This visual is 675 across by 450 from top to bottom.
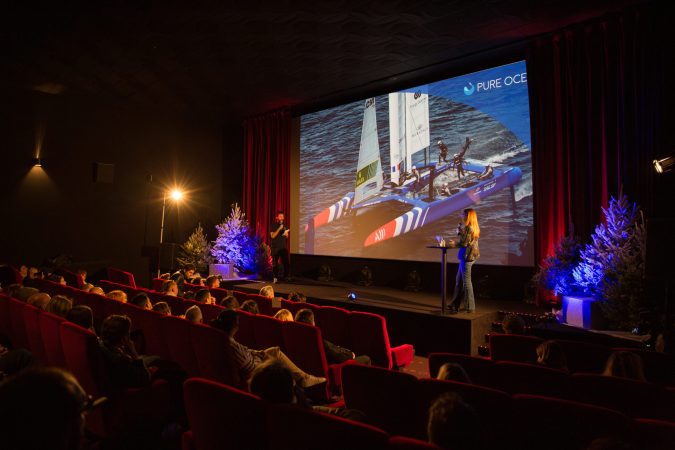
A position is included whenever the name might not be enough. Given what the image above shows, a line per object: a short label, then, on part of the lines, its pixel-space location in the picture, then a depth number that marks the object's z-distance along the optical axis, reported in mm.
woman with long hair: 5508
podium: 5400
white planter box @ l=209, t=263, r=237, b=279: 9902
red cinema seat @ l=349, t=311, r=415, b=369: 3787
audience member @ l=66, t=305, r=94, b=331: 3209
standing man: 9820
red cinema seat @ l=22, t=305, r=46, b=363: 3379
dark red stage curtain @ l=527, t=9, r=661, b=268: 5754
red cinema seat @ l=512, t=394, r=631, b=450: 1564
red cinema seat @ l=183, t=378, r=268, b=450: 1676
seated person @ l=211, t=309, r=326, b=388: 2920
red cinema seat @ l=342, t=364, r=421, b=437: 2072
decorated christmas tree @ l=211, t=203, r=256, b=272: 10510
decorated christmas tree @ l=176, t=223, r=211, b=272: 10492
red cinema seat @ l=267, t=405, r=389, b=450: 1345
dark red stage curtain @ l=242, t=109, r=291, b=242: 10789
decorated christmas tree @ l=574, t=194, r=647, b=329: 4844
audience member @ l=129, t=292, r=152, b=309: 4320
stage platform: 5257
